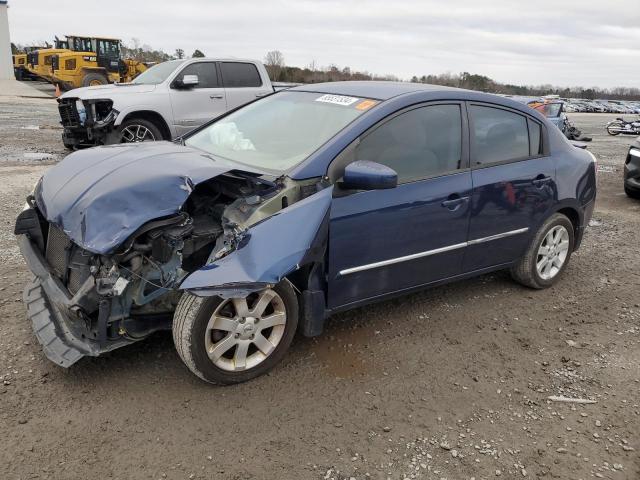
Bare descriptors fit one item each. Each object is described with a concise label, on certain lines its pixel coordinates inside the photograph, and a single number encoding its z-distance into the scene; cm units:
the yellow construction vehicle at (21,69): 3291
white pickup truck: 880
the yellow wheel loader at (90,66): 2281
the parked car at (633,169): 790
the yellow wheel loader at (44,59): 2491
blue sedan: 273
